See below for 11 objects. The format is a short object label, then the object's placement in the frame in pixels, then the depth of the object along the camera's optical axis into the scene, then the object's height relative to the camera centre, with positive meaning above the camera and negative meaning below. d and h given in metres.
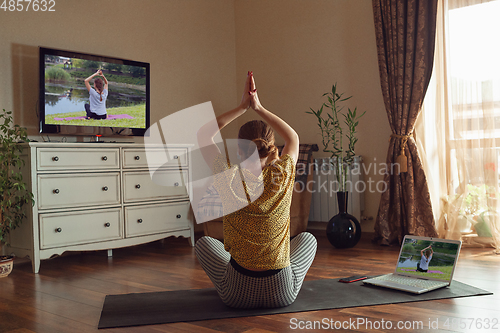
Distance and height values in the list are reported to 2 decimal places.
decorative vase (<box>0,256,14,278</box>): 3.01 -0.59
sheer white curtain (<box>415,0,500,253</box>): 3.46 +0.35
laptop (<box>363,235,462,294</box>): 2.36 -0.54
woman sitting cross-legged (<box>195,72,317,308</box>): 1.80 -0.12
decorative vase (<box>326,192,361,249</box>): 3.69 -0.50
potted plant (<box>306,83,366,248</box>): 3.70 -0.23
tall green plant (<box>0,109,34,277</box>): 3.08 -0.08
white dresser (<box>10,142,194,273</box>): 3.19 -0.17
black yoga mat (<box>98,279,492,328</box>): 2.02 -0.64
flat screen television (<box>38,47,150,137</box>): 3.47 +0.68
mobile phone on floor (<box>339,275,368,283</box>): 2.57 -0.63
